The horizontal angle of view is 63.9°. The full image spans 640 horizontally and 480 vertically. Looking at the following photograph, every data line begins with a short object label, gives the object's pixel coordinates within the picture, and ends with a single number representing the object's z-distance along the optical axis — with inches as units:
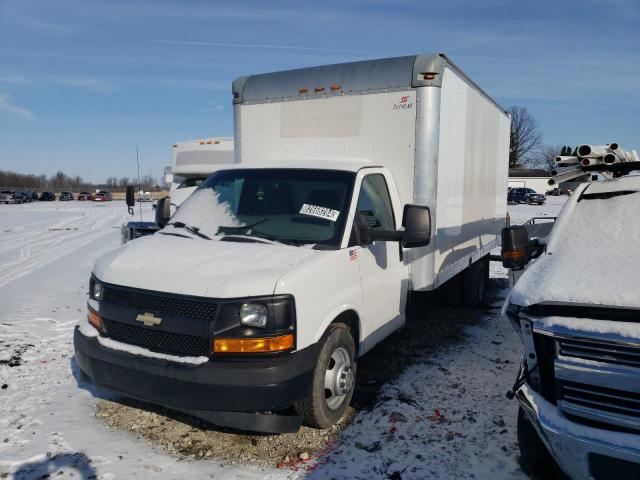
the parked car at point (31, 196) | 2487.0
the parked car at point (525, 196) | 1876.2
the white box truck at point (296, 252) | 134.6
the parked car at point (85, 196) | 2766.7
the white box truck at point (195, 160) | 510.3
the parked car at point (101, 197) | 2541.8
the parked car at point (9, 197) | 2160.4
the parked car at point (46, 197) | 2661.9
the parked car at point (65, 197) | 2753.9
